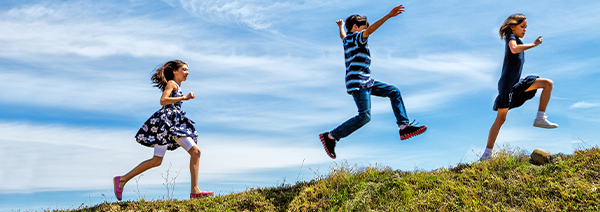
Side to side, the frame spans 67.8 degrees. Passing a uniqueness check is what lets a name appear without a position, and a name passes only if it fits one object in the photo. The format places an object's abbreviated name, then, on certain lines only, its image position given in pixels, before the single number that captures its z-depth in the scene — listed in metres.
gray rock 8.05
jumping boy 7.82
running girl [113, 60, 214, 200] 7.98
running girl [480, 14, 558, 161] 8.28
